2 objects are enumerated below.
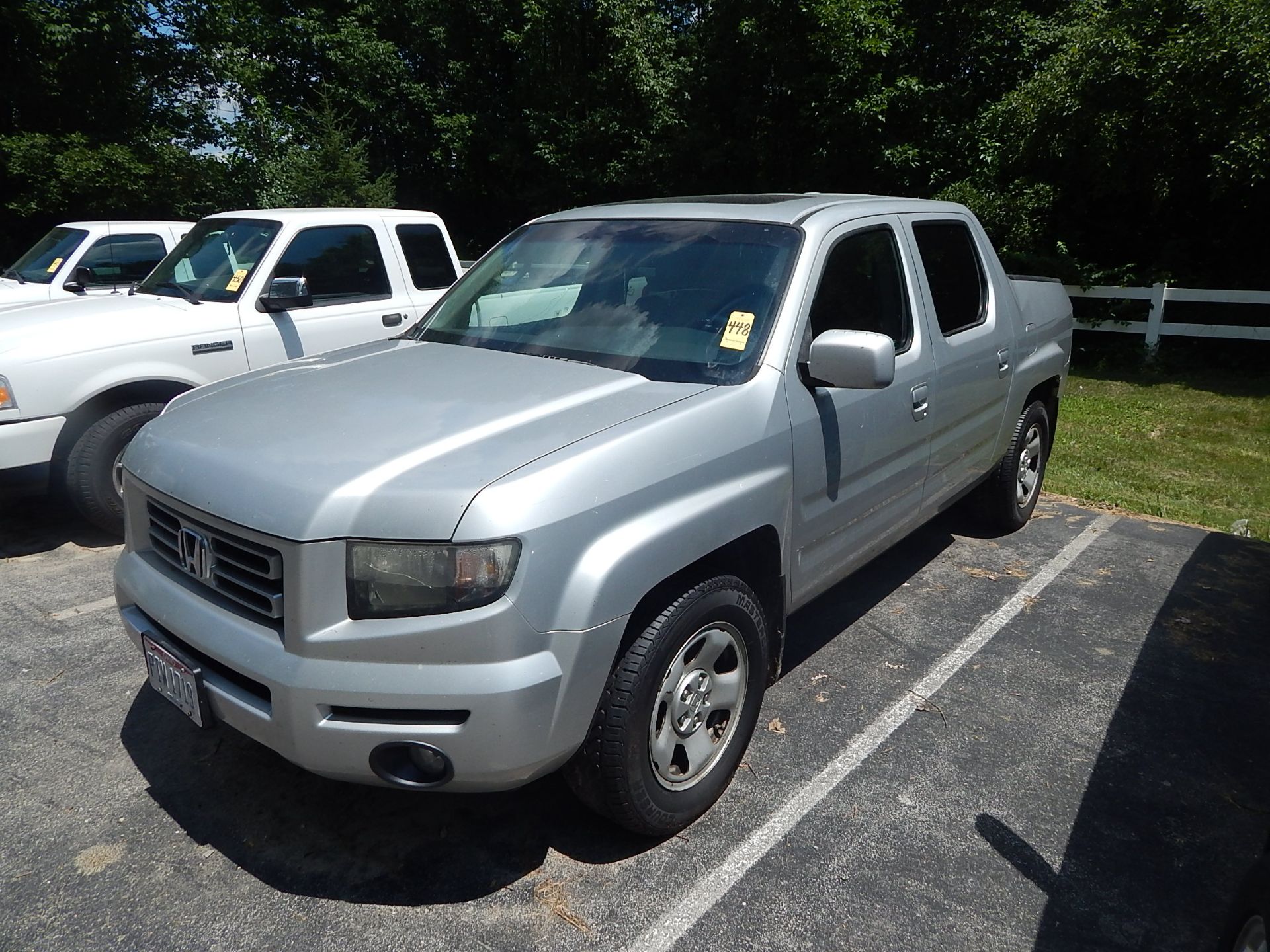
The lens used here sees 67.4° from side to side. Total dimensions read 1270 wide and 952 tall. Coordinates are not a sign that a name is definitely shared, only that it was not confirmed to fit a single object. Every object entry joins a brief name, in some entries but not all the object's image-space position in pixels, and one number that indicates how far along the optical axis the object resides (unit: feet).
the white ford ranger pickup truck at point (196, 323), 17.25
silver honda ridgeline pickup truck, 7.88
